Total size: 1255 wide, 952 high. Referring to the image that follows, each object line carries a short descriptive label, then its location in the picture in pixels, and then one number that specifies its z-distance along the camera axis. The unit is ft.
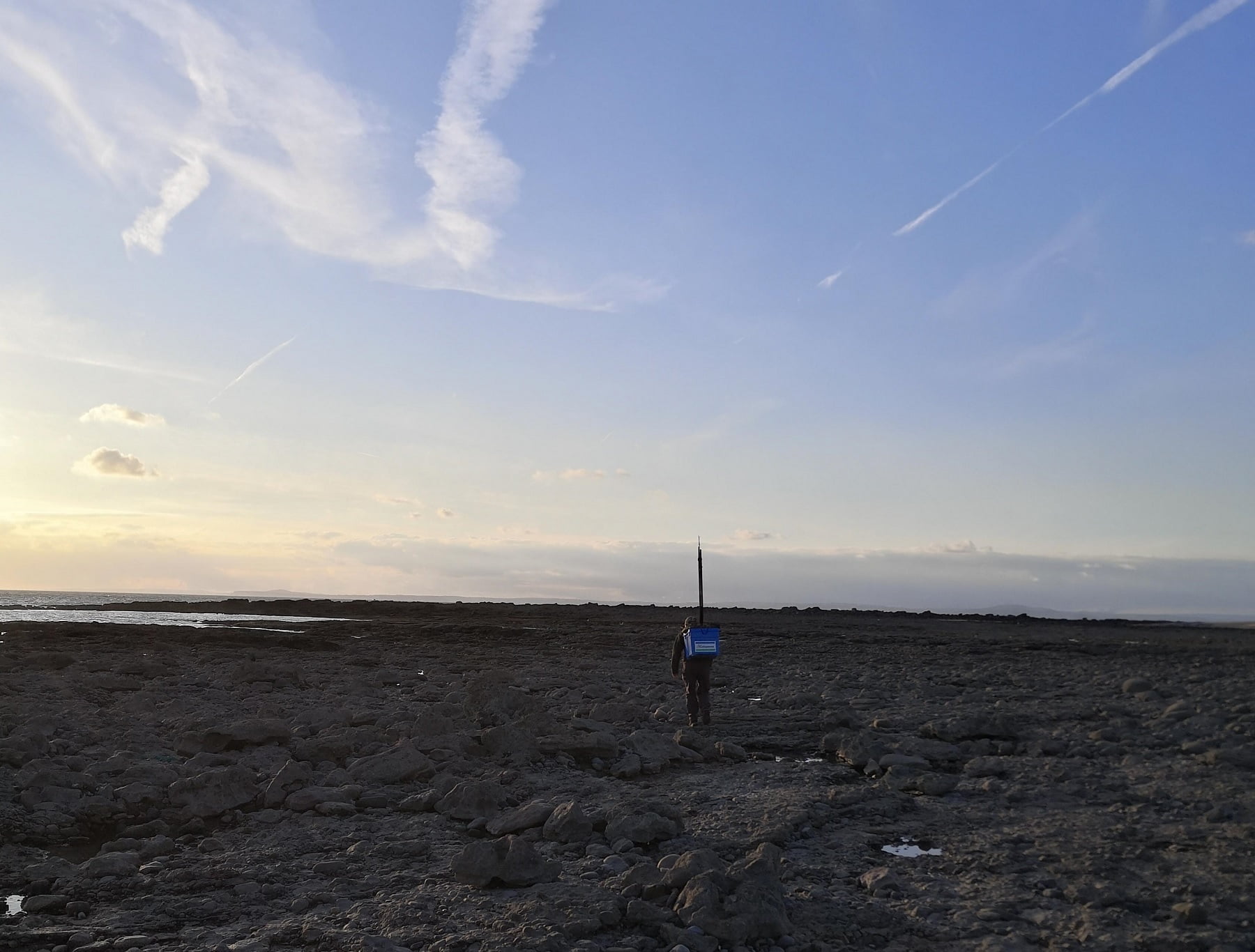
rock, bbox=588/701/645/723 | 45.91
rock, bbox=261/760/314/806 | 29.45
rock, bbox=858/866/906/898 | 21.75
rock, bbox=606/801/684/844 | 25.25
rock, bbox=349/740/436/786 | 31.76
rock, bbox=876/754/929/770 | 34.27
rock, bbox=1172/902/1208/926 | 19.31
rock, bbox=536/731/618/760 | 36.65
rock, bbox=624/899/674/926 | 19.57
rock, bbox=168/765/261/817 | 28.84
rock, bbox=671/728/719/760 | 37.91
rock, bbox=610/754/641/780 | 34.32
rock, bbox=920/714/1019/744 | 40.55
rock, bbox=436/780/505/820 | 28.35
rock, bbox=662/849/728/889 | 20.97
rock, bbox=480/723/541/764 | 35.73
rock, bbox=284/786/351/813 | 29.17
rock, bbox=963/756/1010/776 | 33.53
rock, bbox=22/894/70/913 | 21.36
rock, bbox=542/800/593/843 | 25.48
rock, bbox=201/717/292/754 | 36.11
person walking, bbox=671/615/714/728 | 45.03
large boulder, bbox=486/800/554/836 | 26.63
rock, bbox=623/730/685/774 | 35.32
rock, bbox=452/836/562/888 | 22.00
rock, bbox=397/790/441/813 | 29.17
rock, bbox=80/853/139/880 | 23.04
